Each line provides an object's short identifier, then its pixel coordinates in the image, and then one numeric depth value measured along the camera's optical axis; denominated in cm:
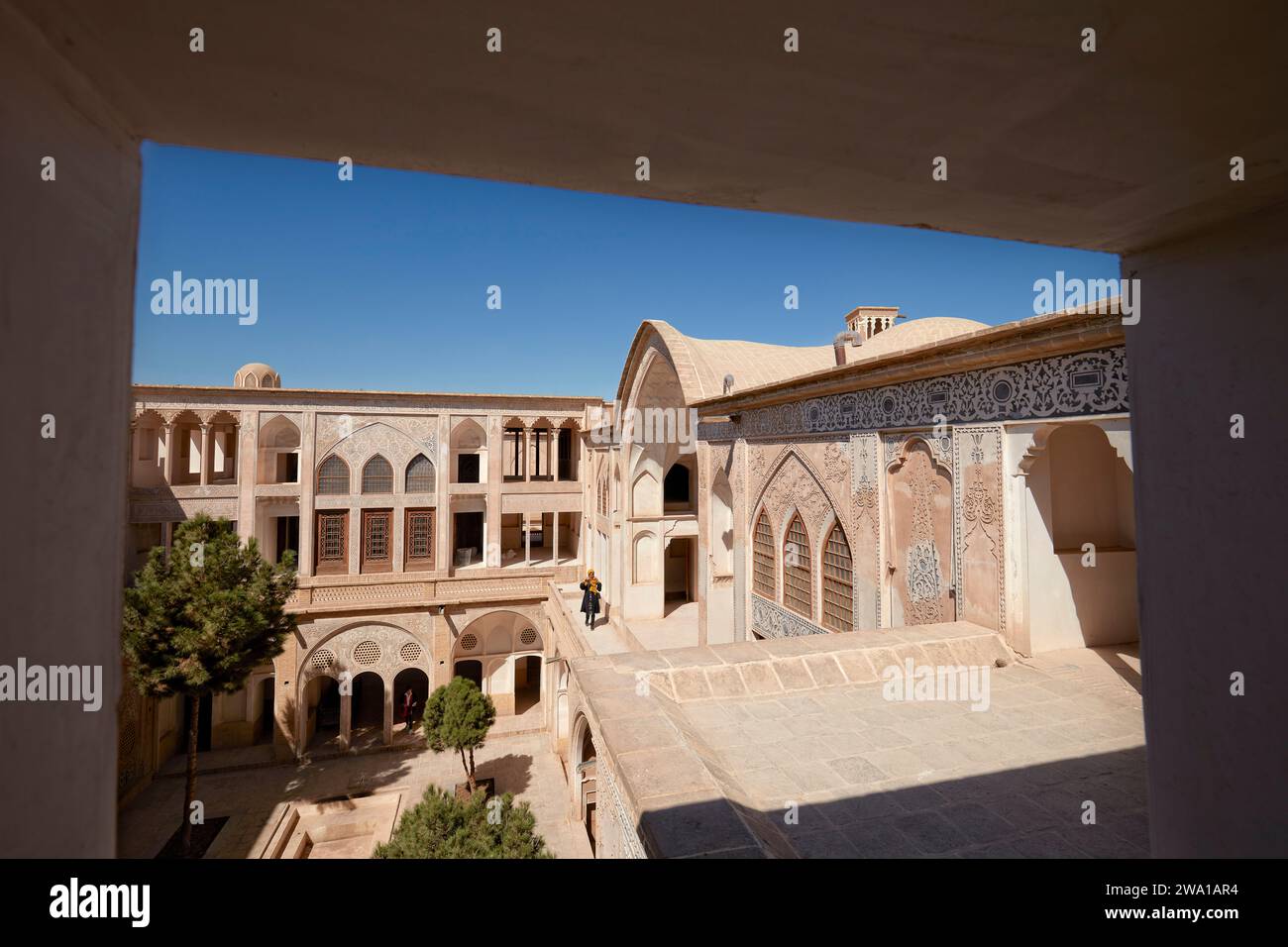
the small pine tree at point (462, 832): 735
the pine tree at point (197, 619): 1047
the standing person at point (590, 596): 1359
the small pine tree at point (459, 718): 1181
